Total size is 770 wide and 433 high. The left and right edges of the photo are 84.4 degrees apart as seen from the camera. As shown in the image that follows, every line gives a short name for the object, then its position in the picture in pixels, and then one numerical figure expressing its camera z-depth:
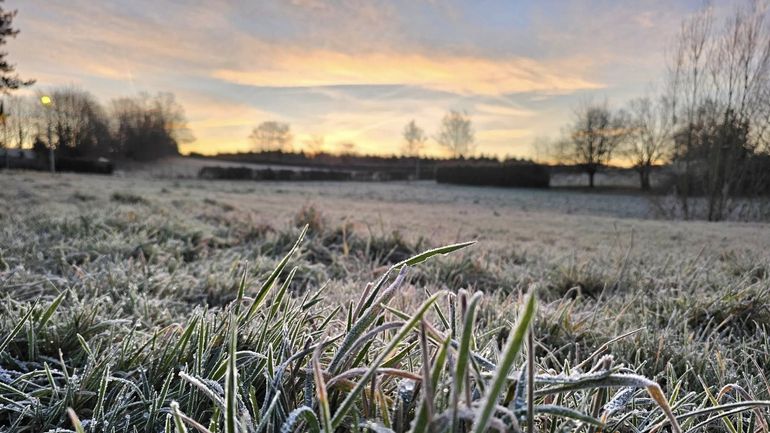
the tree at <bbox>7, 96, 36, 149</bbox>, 31.70
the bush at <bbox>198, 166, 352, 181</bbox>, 33.50
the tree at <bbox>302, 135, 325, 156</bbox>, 54.31
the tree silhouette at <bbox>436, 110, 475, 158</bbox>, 49.56
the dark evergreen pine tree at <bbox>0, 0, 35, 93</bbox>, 21.59
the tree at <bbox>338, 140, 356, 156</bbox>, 53.31
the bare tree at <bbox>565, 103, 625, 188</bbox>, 36.97
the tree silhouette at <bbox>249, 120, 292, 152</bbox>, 53.78
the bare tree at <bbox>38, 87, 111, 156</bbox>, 36.16
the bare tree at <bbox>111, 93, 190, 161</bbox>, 43.88
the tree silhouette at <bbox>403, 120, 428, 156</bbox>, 52.25
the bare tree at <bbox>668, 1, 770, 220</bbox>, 8.71
